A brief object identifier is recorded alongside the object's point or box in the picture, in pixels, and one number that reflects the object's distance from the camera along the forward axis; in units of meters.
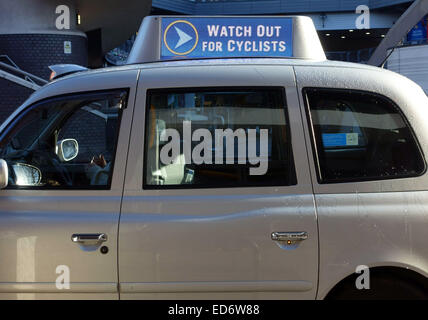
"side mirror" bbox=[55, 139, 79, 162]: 3.53
